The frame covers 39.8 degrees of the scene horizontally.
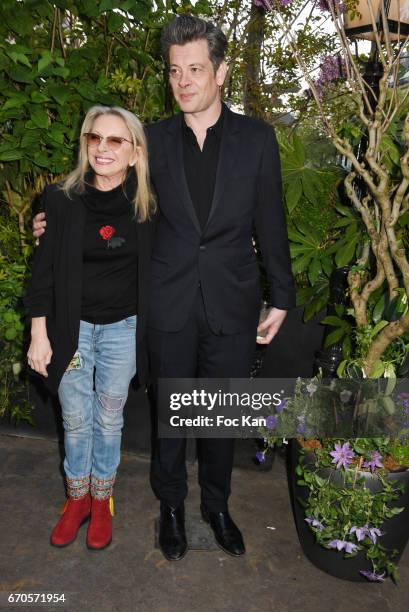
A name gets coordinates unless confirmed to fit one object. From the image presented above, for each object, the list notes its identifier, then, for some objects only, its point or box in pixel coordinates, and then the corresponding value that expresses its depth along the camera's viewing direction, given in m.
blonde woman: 2.37
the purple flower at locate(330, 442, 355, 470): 2.52
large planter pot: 2.58
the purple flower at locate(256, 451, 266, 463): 2.96
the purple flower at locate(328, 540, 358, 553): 2.51
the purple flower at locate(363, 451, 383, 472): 2.51
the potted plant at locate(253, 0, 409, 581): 2.53
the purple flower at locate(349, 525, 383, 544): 2.47
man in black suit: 2.38
